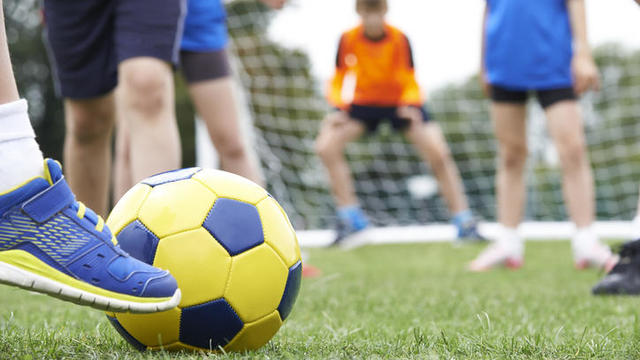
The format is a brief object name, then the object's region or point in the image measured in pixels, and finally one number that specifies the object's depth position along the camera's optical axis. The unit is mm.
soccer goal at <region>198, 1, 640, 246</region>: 8000
